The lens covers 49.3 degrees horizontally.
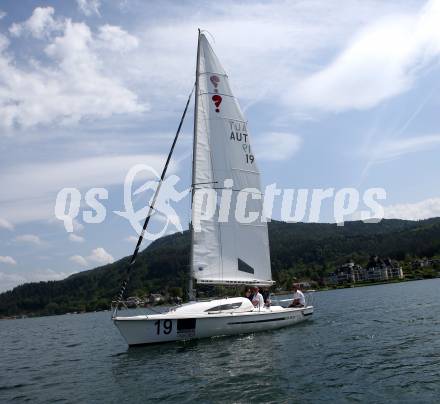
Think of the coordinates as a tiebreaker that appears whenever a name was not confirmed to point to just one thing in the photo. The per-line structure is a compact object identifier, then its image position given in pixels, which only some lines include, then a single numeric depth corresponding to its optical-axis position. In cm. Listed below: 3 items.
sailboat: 2272
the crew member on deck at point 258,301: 2619
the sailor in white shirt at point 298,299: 2986
